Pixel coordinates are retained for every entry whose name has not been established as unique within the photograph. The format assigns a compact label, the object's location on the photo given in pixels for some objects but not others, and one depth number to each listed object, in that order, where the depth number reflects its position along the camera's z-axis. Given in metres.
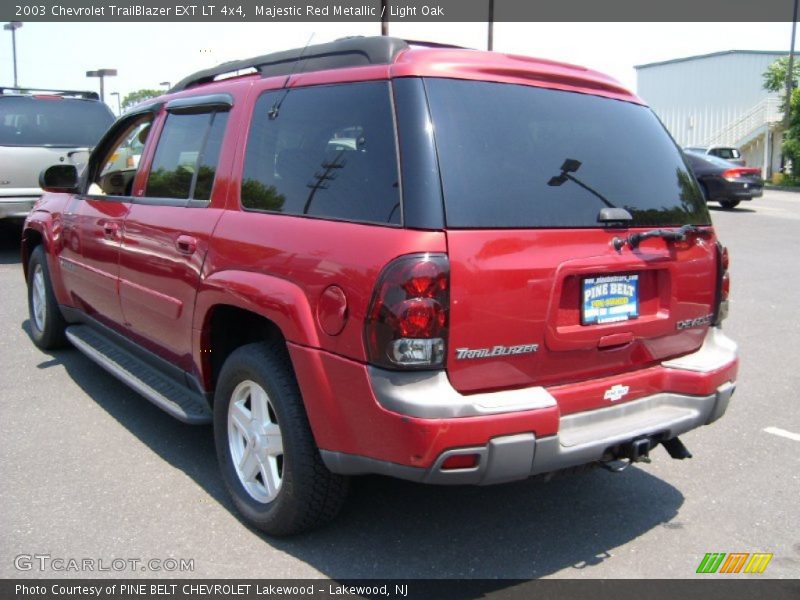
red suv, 2.68
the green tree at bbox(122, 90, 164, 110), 60.97
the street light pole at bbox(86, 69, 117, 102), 17.02
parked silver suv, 9.91
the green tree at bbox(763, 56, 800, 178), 30.41
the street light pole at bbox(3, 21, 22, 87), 36.66
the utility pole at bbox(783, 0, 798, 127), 32.03
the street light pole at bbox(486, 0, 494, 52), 22.27
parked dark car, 19.47
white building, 36.81
